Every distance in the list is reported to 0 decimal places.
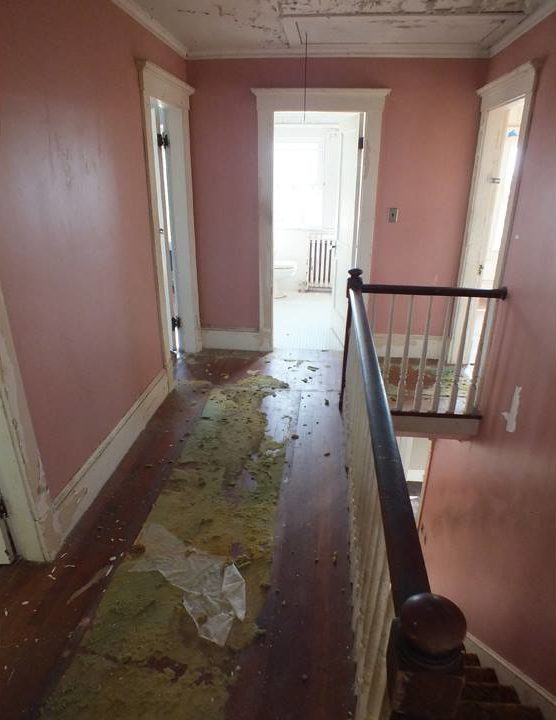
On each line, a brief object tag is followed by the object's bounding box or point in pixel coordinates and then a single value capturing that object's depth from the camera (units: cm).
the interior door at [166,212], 356
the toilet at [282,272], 651
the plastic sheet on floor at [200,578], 170
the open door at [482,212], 339
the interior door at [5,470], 169
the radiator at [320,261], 659
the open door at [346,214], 388
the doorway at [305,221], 552
